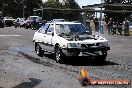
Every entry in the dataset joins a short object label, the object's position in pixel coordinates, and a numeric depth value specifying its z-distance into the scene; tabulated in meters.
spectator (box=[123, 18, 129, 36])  37.08
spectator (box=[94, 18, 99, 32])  45.62
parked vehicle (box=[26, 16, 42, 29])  51.19
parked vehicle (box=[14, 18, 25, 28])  61.89
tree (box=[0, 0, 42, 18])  113.88
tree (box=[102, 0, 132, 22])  72.76
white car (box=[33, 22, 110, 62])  13.65
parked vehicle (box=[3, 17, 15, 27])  63.41
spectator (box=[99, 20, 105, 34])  41.28
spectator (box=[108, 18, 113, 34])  39.01
